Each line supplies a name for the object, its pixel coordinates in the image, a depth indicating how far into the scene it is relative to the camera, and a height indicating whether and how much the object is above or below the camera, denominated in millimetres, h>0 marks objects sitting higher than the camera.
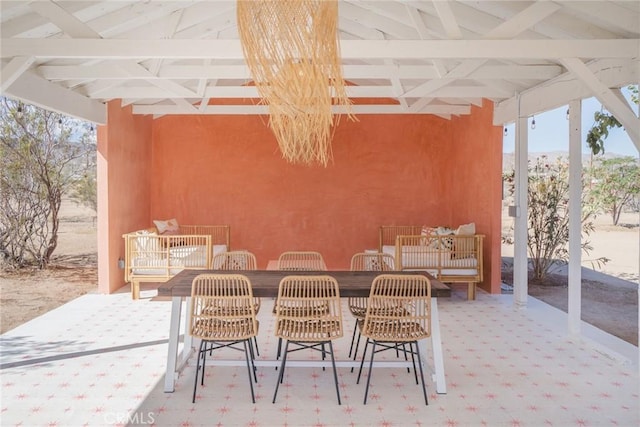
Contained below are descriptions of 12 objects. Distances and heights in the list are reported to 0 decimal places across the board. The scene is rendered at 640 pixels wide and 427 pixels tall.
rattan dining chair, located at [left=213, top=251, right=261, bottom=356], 4858 -593
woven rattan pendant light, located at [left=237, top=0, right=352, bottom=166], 2146 +697
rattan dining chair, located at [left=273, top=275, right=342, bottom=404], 3342 -821
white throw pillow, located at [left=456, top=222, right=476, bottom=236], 7199 -389
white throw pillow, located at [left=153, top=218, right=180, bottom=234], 8352 -374
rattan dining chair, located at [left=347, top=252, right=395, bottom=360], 4020 -909
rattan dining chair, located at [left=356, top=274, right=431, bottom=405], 3391 -806
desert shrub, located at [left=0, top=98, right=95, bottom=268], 8461 +488
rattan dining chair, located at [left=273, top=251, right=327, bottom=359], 4694 -639
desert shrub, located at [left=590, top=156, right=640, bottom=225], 7328 +335
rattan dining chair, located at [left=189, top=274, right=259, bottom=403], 3365 -799
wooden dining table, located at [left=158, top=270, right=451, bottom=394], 3576 -836
